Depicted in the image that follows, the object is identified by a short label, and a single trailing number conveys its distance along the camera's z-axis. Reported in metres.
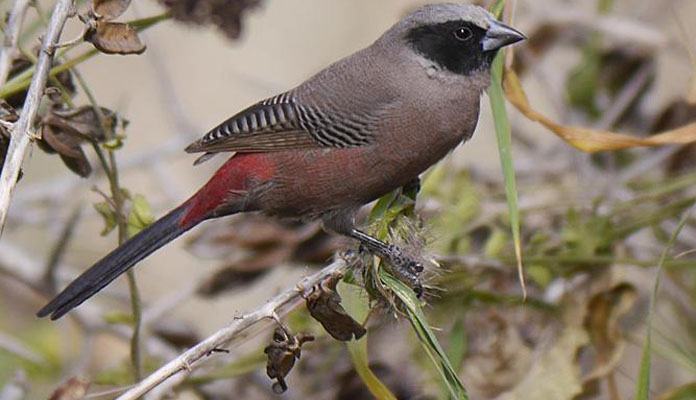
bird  5.80
